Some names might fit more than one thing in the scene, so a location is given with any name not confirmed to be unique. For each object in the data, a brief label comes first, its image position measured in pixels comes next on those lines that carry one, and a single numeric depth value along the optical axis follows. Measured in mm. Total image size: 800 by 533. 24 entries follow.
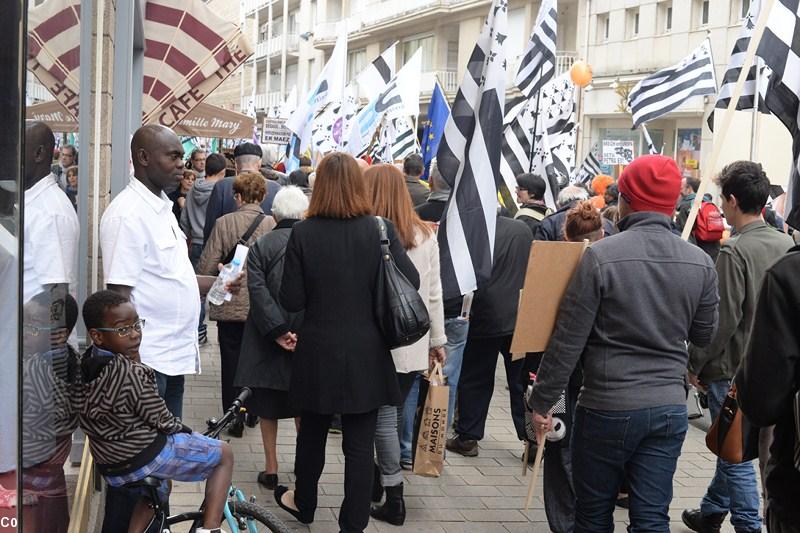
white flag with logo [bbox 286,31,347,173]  17688
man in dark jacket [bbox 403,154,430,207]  8859
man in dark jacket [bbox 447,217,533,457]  7480
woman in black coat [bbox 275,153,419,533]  4930
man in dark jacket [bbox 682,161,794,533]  5422
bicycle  3963
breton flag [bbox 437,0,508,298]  6480
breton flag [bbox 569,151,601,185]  17672
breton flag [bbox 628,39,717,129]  13297
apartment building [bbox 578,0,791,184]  28484
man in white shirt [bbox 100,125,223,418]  4633
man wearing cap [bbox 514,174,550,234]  9227
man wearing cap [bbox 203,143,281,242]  9508
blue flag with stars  14078
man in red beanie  4262
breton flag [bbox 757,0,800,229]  5440
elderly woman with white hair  6273
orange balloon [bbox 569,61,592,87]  19984
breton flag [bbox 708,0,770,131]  9156
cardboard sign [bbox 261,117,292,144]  23969
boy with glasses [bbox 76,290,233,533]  3680
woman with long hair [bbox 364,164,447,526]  5828
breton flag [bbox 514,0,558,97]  11047
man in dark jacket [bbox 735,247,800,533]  2994
